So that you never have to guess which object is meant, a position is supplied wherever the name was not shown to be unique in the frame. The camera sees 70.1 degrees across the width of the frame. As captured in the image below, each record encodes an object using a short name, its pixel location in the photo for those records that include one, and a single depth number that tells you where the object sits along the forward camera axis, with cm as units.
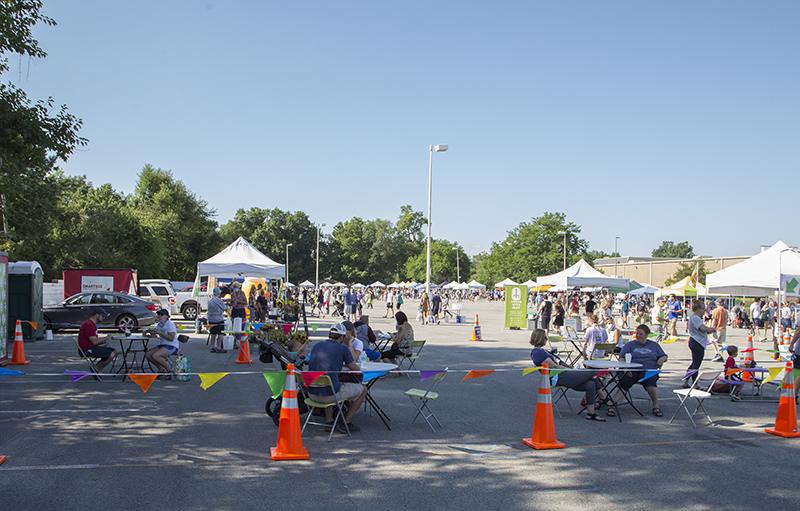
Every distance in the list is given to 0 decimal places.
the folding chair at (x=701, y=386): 769
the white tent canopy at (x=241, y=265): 1919
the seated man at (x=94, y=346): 1050
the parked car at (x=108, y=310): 1955
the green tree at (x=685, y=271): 6662
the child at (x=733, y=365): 941
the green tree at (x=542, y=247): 6334
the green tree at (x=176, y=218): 5212
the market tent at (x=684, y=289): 3127
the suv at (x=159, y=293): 2644
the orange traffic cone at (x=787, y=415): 715
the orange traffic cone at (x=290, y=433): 593
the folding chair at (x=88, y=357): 1036
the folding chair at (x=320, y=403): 653
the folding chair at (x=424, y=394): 724
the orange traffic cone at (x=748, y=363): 1035
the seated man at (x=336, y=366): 693
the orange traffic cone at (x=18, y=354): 1213
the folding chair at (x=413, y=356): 1165
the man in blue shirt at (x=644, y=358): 841
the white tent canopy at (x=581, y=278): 2405
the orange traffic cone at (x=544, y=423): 644
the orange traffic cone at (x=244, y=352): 1334
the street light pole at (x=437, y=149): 2758
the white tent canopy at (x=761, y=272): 1645
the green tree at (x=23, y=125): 1132
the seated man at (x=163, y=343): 1055
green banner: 2444
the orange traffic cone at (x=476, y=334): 1917
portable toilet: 1659
